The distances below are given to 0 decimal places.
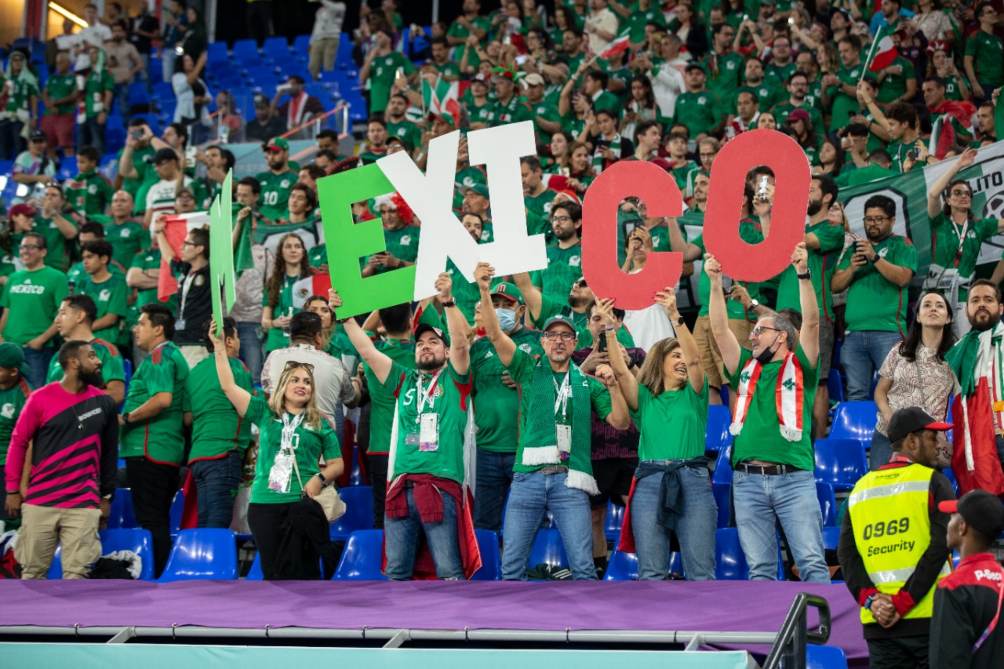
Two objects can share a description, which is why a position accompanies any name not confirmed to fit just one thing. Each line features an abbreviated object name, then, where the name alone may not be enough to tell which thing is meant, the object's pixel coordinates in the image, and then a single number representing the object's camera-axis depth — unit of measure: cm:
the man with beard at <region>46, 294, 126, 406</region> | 1786
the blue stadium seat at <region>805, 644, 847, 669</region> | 1046
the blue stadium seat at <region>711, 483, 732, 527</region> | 1578
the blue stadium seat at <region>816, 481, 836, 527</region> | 1536
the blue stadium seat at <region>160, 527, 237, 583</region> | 1523
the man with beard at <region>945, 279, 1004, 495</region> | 1398
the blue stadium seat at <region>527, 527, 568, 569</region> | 1487
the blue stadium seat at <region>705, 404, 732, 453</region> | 1752
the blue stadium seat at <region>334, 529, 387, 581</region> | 1497
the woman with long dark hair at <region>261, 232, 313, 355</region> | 2073
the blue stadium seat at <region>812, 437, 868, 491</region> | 1620
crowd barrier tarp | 1141
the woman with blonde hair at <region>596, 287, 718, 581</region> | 1356
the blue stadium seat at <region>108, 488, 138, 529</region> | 1797
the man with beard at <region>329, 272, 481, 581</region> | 1416
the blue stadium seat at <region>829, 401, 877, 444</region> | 1709
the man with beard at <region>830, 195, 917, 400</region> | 1764
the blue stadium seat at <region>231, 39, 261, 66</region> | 4291
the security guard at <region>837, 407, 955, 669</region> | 1030
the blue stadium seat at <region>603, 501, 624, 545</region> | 1644
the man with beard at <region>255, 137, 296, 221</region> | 2527
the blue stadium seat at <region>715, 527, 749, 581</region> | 1405
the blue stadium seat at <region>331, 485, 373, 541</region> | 1716
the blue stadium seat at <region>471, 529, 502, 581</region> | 1470
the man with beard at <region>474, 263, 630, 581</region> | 1405
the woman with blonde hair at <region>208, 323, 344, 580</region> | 1452
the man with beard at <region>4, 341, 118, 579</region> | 1568
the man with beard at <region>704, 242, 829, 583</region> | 1306
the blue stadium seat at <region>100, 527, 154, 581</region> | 1608
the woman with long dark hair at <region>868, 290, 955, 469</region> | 1483
